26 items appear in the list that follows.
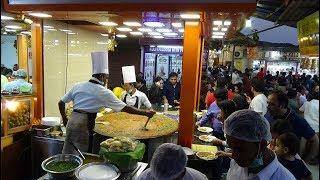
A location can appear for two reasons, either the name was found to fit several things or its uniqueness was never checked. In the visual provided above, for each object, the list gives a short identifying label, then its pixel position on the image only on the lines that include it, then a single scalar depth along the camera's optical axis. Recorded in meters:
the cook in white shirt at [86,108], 4.98
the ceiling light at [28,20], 5.95
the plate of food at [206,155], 4.87
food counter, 5.41
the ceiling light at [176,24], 5.60
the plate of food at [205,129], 6.42
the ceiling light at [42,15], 5.48
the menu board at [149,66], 15.38
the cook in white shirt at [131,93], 7.55
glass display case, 5.36
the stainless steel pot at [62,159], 3.41
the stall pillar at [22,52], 11.94
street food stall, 3.74
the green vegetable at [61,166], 3.56
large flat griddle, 5.50
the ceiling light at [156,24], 5.77
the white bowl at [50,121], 5.88
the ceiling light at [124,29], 7.38
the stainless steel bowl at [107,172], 3.40
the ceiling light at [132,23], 5.97
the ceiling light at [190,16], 4.34
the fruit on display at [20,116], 5.41
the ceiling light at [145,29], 7.38
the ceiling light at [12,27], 7.43
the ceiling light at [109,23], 6.19
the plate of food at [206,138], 5.79
